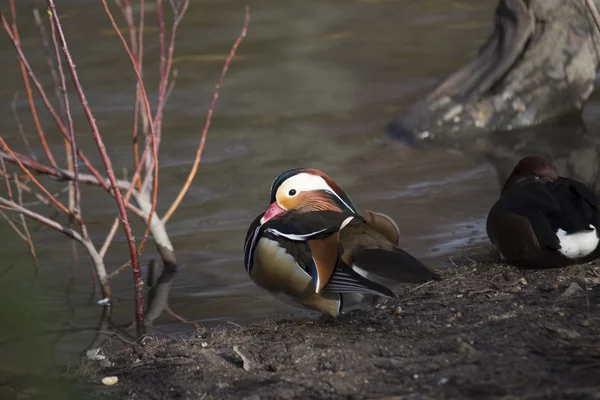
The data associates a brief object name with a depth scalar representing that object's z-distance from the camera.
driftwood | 17.02
